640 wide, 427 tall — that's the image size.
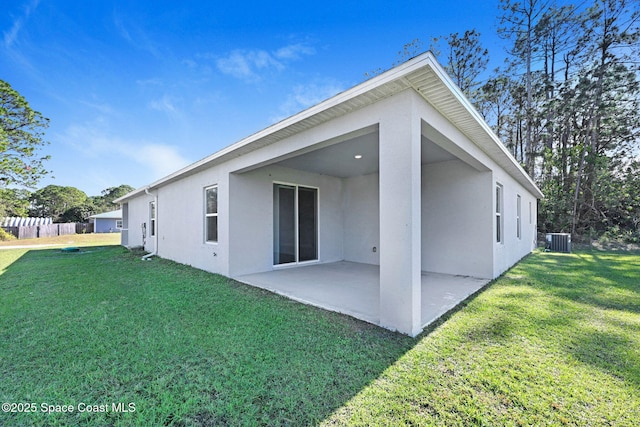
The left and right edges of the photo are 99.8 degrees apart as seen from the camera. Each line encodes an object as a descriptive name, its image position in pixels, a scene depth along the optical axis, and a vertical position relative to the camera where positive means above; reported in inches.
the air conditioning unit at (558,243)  450.0 -51.4
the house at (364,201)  123.8 +11.2
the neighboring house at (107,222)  1108.5 -32.6
